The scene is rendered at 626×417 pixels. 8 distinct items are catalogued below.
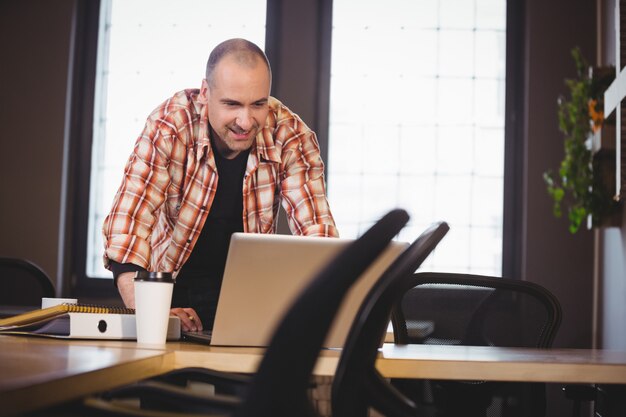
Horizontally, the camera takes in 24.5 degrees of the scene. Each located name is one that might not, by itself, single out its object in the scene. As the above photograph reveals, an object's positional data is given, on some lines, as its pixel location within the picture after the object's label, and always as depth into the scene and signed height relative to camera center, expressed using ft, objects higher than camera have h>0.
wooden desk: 7.35 -0.43
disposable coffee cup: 9.24 -0.20
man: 11.52 +0.85
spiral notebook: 9.30 -0.34
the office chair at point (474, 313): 11.39 -0.35
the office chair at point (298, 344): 4.56 -0.08
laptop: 9.11 +0.00
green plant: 16.50 +1.92
